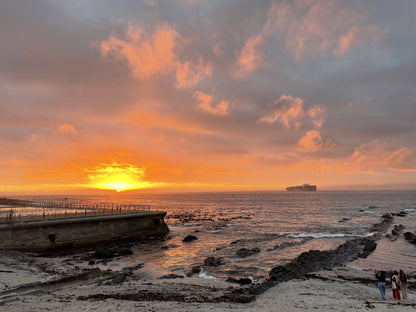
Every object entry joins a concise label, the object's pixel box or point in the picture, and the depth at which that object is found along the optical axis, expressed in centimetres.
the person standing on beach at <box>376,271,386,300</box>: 1548
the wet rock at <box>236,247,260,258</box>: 3123
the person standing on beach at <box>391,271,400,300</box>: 1550
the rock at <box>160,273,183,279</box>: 2228
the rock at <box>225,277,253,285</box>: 2091
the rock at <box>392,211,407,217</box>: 7959
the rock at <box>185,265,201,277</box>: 2390
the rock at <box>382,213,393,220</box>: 6979
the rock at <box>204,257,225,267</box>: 2712
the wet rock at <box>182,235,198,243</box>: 4173
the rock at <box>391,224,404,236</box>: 4612
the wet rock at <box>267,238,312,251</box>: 3585
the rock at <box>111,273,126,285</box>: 1911
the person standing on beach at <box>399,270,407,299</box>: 1548
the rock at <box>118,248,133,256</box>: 3114
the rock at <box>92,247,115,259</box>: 2902
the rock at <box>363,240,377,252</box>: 3301
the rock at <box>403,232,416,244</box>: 3816
